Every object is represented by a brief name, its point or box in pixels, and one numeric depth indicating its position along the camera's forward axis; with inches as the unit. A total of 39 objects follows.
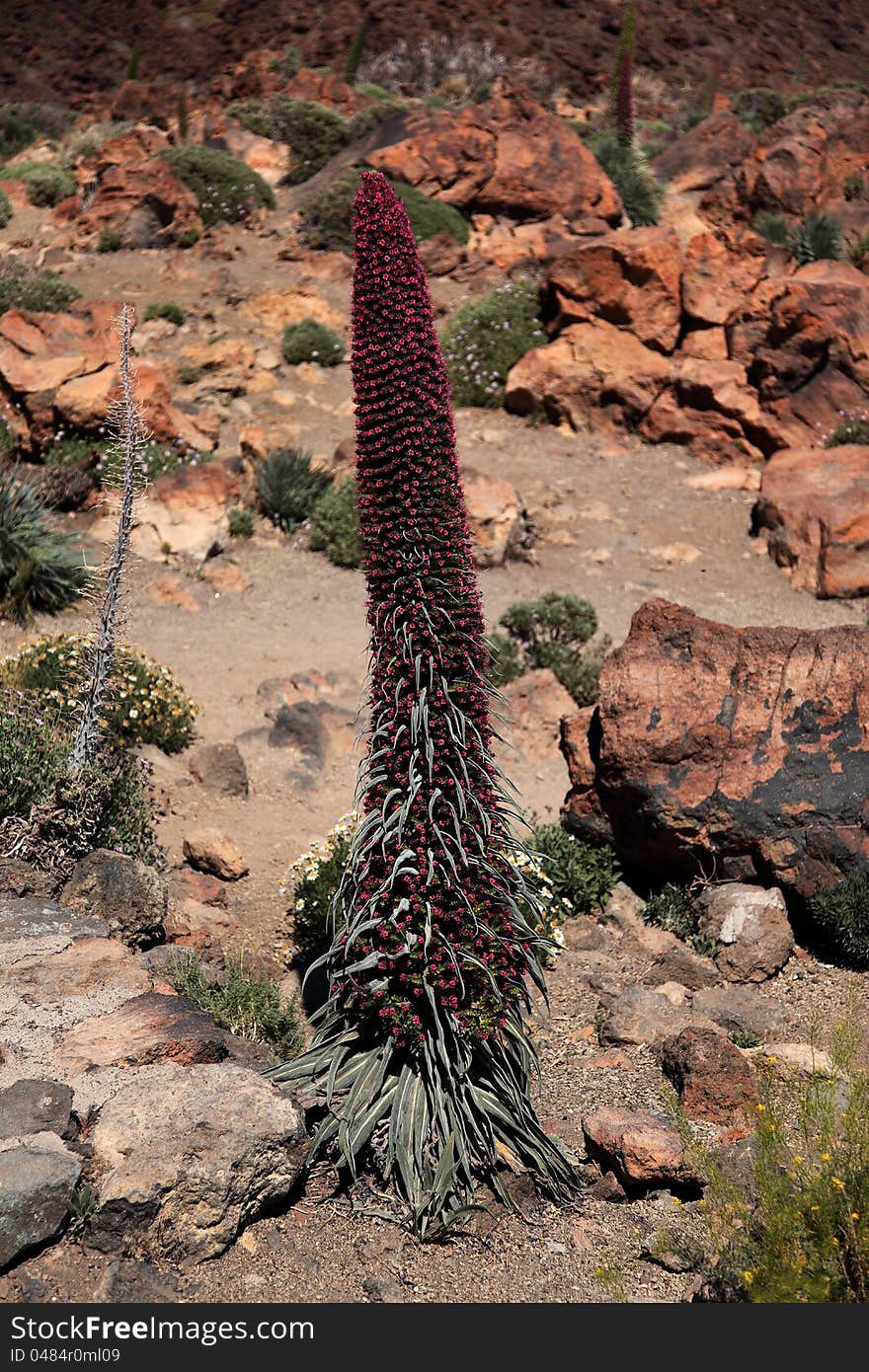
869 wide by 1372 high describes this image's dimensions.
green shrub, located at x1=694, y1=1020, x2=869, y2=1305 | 146.9
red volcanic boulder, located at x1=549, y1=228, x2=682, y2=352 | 639.1
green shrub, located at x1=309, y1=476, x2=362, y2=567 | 497.7
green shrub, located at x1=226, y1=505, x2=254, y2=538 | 506.0
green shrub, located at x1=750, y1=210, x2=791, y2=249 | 762.2
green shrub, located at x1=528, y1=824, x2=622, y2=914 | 300.0
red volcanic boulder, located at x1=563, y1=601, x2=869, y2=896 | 279.4
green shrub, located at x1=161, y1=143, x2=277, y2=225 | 870.4
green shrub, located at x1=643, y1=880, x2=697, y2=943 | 290.2
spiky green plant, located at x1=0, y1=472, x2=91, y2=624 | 416.5
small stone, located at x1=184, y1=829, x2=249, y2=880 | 301.6
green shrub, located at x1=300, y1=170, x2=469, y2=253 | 820.0
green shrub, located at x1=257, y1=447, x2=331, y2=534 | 517.0
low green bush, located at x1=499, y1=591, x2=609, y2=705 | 427.8
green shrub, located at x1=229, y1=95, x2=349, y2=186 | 978.1
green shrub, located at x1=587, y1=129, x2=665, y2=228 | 889.5
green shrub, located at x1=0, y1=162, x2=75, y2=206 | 915.4
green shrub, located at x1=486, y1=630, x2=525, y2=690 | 421.4
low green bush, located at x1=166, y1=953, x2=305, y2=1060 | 231.5
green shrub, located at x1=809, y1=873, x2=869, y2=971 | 268.1
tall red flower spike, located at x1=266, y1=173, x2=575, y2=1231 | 172.2
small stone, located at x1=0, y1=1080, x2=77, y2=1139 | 163.3
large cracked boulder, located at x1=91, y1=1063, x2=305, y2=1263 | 157.9
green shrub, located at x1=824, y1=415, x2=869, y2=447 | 578.2
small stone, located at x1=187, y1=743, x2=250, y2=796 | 339.9
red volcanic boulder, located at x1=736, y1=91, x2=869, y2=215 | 800.9
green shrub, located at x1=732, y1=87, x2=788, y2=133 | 1215.9
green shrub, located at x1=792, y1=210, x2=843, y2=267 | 729.0
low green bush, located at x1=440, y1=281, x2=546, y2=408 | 655.8
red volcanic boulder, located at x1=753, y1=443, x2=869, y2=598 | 488.7
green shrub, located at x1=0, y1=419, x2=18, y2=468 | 516.5
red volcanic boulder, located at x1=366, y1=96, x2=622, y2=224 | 859.4
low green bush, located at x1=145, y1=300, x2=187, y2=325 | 701.3
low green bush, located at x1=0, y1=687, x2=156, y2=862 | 266.2
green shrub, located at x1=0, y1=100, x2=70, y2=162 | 1149.9
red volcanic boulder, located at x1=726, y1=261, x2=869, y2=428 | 591.8
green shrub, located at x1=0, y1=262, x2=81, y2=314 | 685.9
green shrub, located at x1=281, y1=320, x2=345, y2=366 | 672.4
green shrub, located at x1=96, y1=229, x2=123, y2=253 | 820.0
